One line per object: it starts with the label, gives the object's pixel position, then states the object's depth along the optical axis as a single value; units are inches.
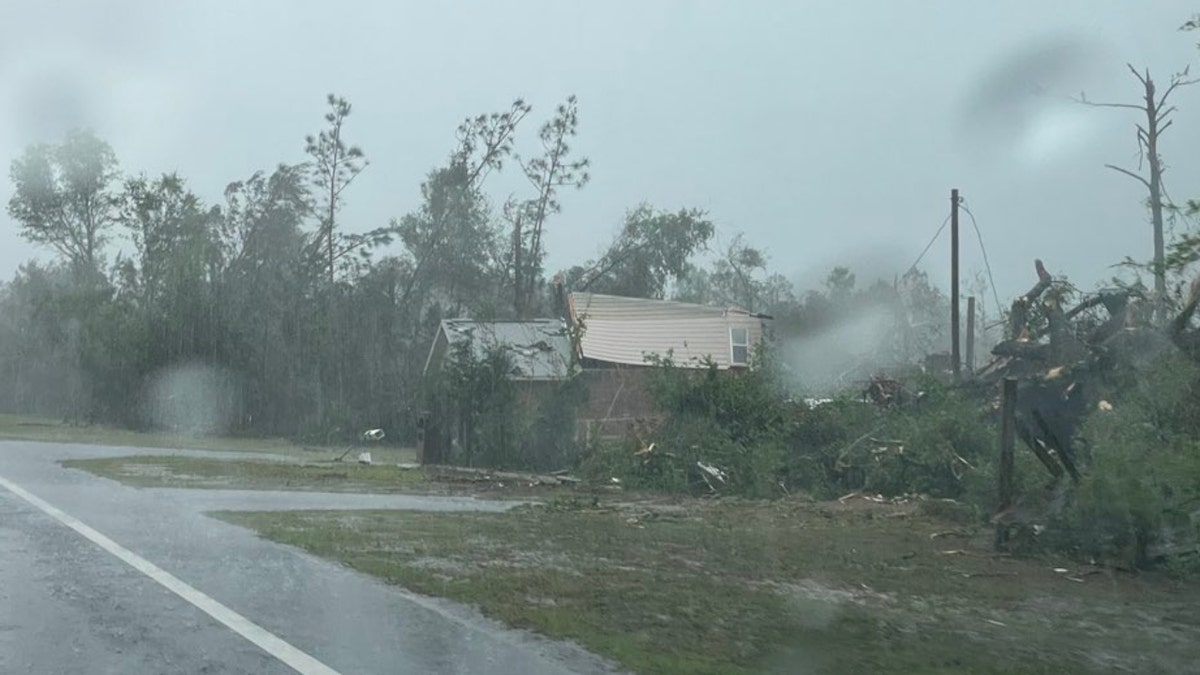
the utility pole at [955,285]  1436.5
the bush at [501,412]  1332.4
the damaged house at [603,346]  1378.0
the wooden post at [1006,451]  655.1
